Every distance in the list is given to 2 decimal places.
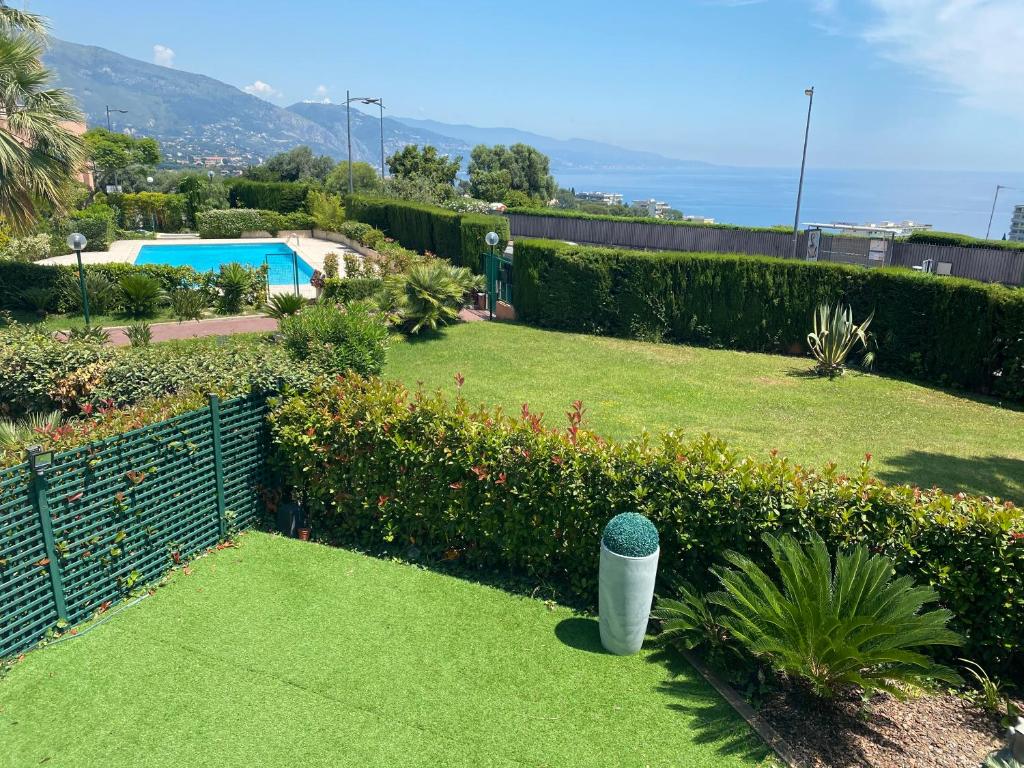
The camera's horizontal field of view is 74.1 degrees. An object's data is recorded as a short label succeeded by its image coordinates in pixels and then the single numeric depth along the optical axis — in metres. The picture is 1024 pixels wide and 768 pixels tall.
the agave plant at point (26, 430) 5.56
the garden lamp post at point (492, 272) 18.43
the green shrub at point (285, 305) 14.64
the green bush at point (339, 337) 9.56
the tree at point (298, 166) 52.91
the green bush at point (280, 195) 38.28
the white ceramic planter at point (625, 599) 5.01
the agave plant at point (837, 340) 13.91
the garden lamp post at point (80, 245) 13.99
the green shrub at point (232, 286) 18.00
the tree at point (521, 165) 66.50
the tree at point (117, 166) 45.66
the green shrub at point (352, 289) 17.92
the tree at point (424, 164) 47.16
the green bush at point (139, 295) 17.14
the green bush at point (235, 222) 33.38
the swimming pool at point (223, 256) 27.59
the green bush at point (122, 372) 7.12
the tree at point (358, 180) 44.03
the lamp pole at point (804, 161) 22.92
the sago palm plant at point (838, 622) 4.33
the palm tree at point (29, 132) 12.66
